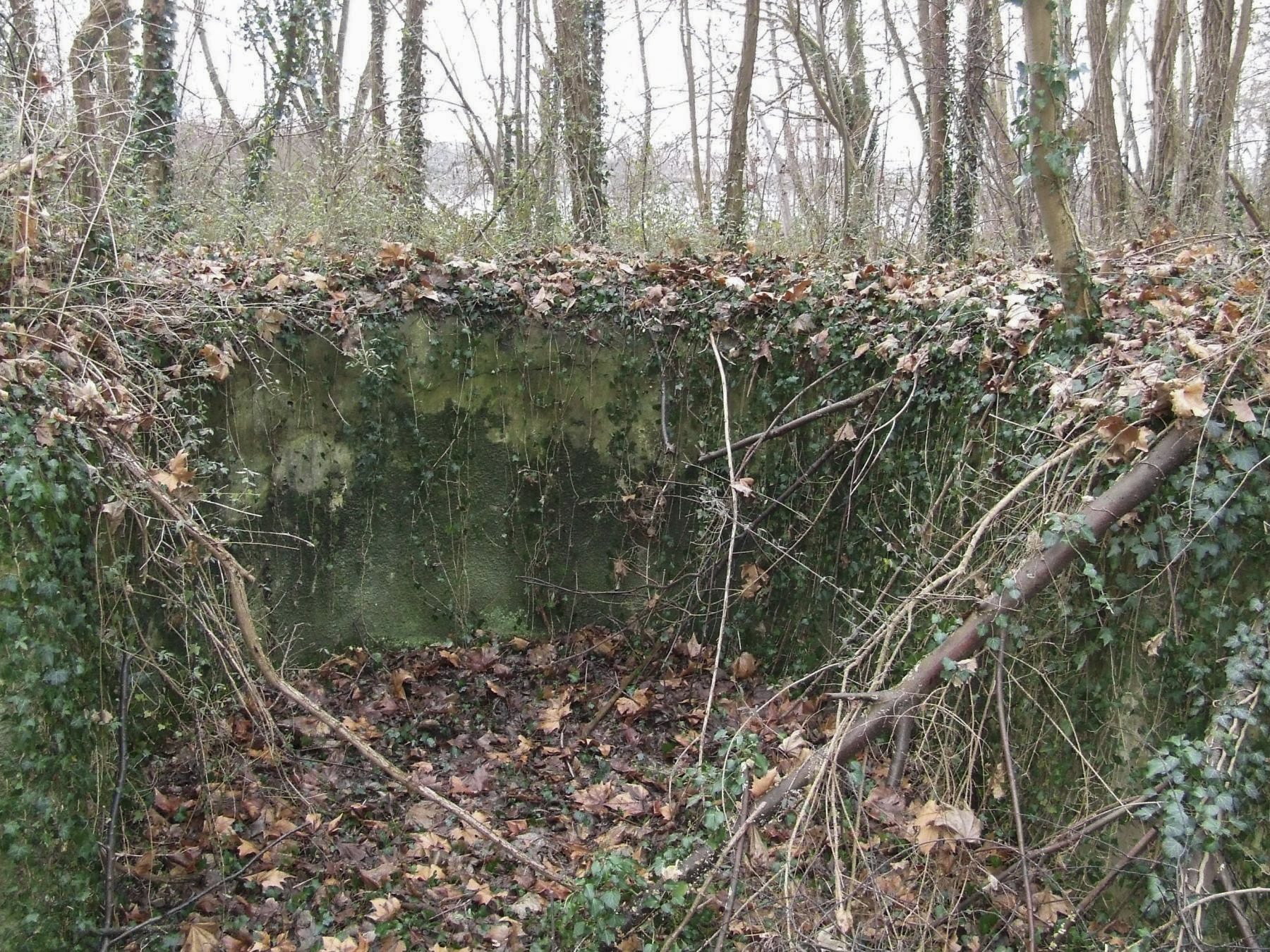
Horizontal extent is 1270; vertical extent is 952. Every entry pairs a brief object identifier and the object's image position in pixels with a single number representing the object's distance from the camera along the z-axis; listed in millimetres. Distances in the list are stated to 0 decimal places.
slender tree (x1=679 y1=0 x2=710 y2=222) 12028
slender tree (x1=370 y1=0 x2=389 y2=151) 8625
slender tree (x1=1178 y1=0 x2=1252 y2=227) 7879
